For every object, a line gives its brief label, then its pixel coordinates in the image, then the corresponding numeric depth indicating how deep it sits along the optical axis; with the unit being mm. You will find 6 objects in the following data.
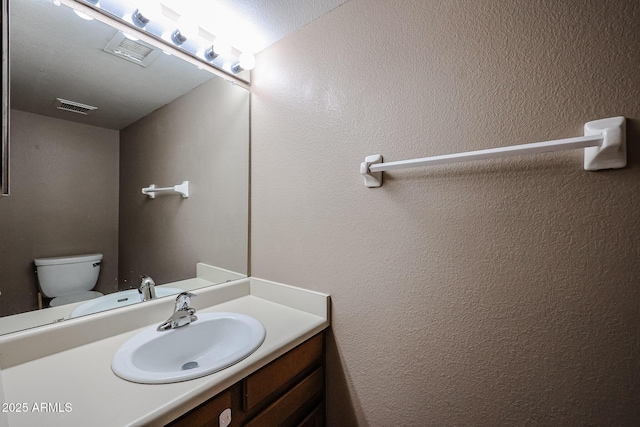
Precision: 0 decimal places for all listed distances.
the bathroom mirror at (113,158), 817
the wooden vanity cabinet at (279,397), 706
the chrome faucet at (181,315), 975
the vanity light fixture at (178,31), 967
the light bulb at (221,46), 1207
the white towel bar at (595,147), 597
